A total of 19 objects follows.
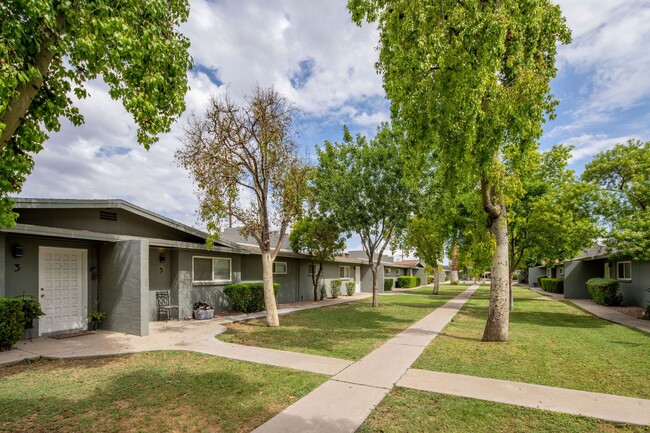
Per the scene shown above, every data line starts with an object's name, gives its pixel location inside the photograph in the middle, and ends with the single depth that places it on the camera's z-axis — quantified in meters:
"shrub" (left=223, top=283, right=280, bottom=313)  14.36
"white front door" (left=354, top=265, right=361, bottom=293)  30.39
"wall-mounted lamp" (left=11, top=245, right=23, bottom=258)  8.59
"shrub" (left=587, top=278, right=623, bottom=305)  18.64
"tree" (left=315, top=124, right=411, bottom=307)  16.41
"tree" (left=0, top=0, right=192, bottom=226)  3.52
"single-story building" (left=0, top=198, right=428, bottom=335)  8.75
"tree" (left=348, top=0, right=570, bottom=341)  7.44
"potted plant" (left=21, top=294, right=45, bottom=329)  8.24
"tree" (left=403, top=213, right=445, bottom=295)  28.60
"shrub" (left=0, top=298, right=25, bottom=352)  7.51
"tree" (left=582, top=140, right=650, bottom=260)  12.38
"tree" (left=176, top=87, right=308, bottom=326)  11.48
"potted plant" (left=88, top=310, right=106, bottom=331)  10.16
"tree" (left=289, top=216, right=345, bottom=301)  19.23
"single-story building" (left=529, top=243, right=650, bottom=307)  16.97
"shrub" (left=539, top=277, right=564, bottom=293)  31.55
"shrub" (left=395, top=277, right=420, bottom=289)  40.69
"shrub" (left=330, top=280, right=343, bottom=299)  24.52
